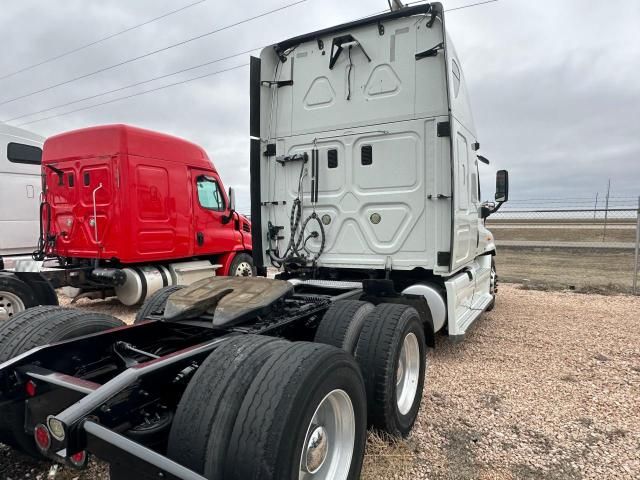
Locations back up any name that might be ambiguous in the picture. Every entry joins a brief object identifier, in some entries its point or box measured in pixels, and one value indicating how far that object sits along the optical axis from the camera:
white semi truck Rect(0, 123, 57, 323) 7.52
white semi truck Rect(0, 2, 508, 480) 1.75
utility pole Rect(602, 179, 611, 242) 12.28
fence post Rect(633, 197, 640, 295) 8.48
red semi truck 6.84
